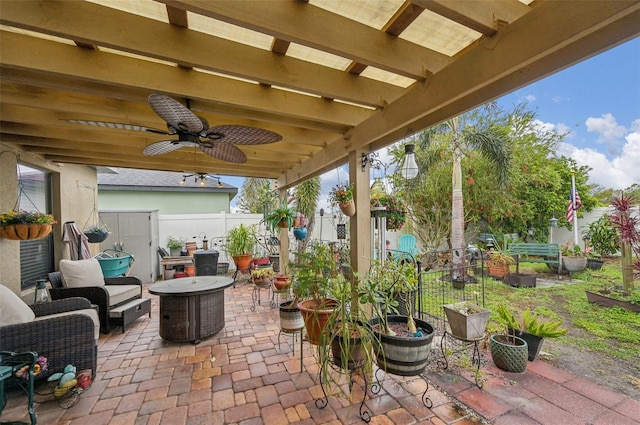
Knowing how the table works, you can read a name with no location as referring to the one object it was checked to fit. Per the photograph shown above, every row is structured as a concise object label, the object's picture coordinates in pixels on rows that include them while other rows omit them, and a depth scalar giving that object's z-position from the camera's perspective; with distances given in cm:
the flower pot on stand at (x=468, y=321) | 224
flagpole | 754
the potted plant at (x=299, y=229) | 453
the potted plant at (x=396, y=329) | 183
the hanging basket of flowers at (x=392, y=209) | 401
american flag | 762
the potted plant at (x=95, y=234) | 450
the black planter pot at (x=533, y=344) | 261
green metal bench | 644
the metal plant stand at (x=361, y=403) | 190
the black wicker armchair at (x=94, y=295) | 322
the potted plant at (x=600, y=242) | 636
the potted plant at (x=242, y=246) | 568
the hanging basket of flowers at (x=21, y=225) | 261
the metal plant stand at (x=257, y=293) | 424
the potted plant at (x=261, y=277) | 419
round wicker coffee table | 301
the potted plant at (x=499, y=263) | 578
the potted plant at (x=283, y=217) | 419
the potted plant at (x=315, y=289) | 222
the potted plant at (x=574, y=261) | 622
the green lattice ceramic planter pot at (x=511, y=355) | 240
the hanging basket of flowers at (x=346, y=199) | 271
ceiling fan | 175
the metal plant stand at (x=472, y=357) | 225
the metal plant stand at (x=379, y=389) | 201
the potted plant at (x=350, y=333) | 187
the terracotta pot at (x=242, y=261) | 564
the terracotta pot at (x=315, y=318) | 219
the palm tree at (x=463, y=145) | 568
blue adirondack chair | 741
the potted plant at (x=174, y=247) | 668
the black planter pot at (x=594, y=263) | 662
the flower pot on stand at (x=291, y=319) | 260
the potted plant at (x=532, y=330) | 262
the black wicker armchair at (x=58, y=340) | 210
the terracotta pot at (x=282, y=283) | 349
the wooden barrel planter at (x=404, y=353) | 182
